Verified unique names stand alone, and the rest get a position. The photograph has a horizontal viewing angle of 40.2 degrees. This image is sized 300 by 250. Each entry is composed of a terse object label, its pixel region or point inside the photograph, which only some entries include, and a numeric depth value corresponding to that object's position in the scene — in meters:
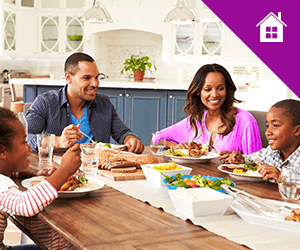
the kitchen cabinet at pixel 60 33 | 7.23
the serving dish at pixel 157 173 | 1.56
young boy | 1.88
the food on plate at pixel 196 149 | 2.06
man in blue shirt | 2.50
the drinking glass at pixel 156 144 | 2.08
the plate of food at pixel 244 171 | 1.67
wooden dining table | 0.97
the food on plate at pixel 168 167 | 1.64
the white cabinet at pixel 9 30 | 6.84
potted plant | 5.53
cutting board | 1.65
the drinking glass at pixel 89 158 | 1.60
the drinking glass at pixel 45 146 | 1.74
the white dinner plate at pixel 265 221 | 1.08
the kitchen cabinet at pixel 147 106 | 5.11
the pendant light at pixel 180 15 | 4.04
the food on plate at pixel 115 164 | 1.78
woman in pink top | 2.53
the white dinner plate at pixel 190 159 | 2.02
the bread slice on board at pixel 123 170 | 1.73
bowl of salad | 1.35
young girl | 1.16
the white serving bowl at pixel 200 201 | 1.17
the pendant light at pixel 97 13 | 4.19
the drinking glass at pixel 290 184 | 1.38
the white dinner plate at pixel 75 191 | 1.33
